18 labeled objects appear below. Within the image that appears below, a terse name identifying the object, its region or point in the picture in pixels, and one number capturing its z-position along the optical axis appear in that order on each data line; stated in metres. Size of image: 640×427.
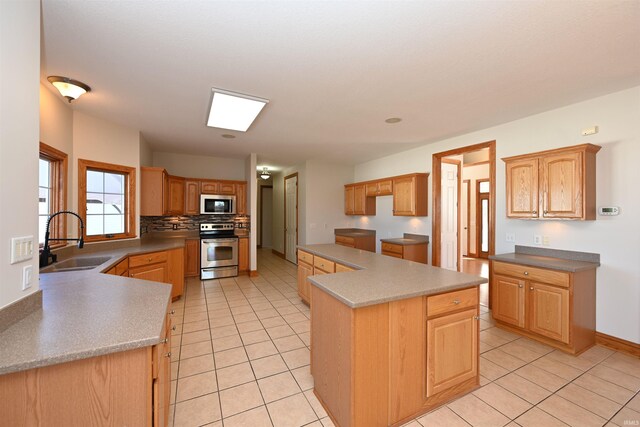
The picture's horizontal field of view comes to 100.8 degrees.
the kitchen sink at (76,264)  2.47
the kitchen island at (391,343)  1.58
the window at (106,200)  3.45
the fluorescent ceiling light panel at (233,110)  2.77
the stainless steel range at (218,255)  5.31
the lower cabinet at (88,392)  0.98
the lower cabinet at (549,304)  2.58
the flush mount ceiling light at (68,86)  2.39
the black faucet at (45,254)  2.38
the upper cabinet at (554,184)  2.71
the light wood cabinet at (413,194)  4.80
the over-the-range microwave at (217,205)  5.67
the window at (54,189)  2.89
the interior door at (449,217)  5.02
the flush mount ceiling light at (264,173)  7.42
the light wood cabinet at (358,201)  6.11
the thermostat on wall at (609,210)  2.71
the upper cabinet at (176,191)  4.37
